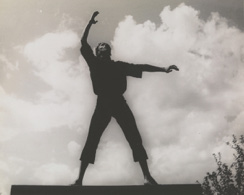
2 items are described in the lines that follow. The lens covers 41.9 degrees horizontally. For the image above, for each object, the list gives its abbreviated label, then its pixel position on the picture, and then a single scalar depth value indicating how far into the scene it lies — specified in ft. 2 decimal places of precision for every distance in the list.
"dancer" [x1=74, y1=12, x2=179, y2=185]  21.77
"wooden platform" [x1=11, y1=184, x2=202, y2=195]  18.57
